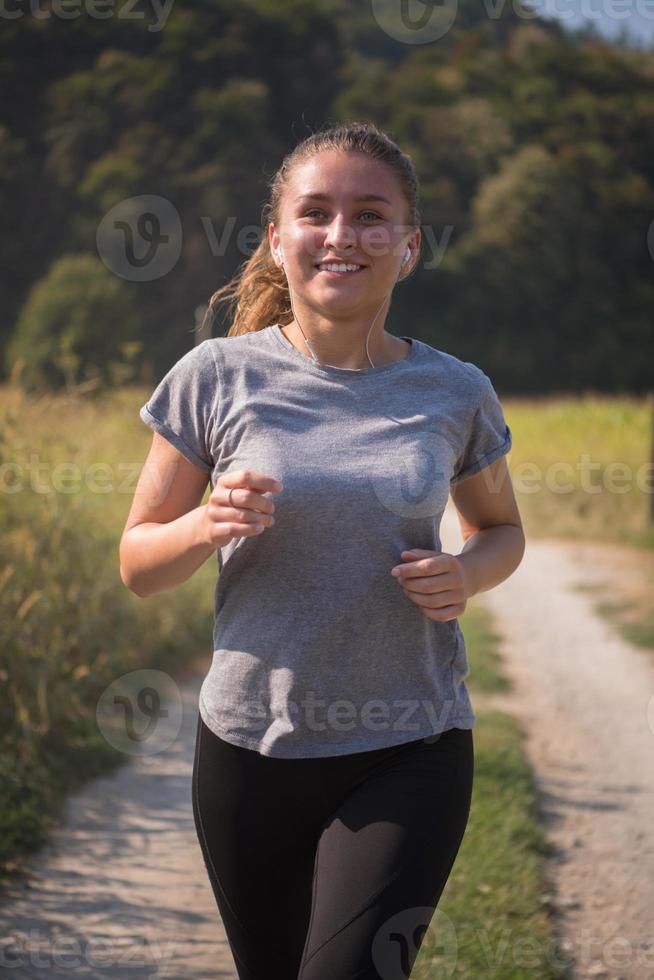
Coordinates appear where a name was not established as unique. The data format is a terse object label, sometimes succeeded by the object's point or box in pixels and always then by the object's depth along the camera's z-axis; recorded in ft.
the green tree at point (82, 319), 103.32
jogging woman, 15.66
